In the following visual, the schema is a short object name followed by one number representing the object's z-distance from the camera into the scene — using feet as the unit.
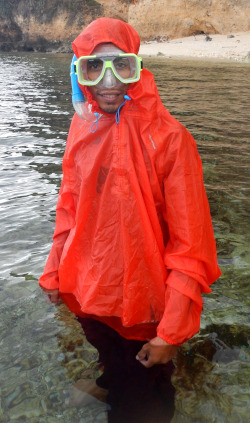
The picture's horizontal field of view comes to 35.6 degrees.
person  6.44
